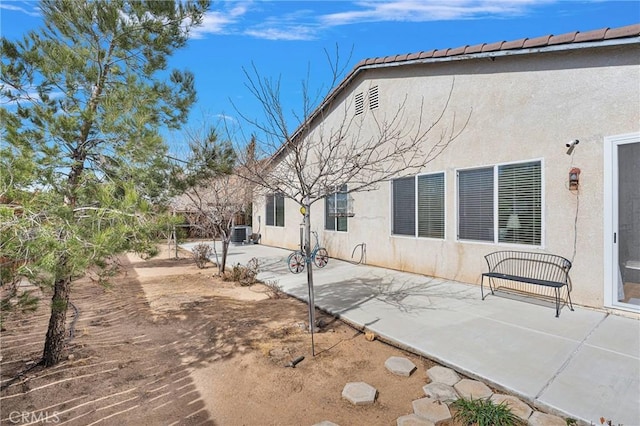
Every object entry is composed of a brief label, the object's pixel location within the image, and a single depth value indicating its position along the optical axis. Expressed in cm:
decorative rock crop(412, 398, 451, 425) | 270
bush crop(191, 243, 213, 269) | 1076
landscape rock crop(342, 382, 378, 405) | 298
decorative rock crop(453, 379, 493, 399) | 303
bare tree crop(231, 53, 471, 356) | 463
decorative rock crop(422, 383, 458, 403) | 299
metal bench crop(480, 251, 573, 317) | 536
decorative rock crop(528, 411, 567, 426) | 259
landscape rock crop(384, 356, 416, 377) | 348
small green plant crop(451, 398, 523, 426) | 264
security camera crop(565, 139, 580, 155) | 532
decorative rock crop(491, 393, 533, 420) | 273
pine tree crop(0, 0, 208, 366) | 252
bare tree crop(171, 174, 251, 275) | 887
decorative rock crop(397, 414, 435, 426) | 263
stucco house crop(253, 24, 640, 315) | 500
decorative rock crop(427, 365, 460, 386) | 327
